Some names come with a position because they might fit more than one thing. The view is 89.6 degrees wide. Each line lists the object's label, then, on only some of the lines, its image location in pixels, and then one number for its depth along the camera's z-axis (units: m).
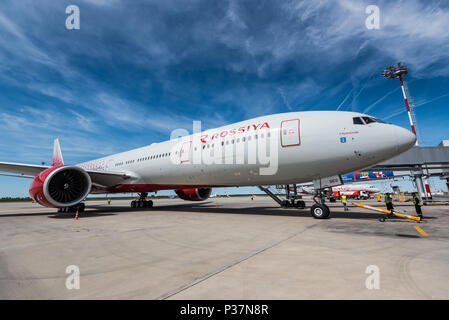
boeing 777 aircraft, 8.49
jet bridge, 22.64
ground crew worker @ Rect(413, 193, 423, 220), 9.06
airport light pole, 34.94
